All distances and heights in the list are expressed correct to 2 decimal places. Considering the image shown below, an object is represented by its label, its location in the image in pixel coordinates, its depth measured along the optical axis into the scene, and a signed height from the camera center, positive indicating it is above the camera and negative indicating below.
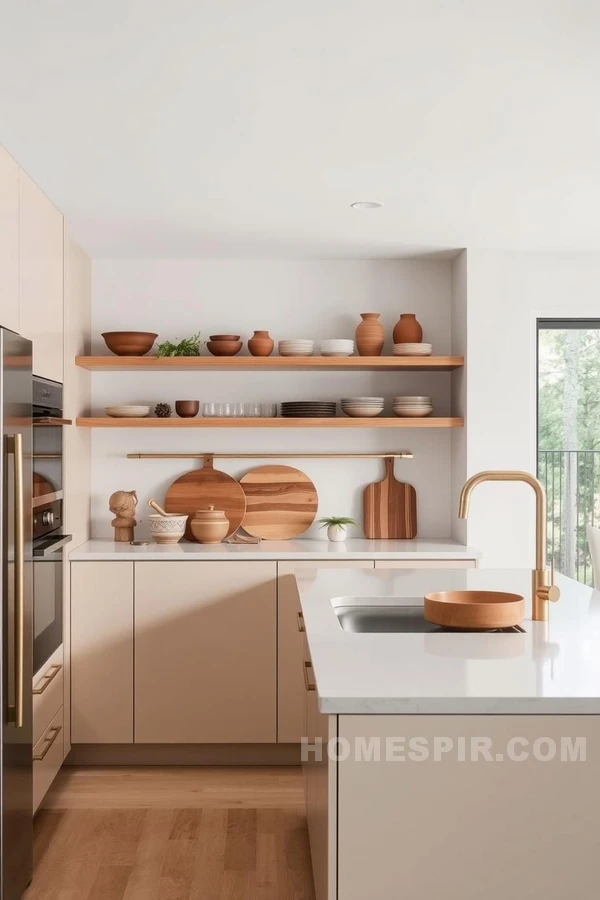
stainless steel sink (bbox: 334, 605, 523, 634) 2.72 -0.52
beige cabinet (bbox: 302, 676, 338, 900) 1.75 -0.80
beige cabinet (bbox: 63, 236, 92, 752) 4.12 +0.23
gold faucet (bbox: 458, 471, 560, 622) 2.39 -0.28
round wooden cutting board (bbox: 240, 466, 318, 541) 4.80 -0.31
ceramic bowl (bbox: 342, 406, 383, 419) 4.57 +0.18
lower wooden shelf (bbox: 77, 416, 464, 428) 4.47 +0.13
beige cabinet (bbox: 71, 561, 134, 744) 4.15 -0.94
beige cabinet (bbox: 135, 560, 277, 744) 4.17 -0.90
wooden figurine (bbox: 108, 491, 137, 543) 4.61 -0.33
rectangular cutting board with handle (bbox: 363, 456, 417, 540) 4.80 -0.32
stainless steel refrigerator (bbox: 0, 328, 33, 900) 2.62 -0.49
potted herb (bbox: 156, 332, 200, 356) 4.49 +0.50
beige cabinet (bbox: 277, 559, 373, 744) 4.18 -0.95
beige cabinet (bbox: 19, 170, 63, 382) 3.24 +0.66
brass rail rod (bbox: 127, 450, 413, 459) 4.78 -0.04
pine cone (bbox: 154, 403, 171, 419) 4.59 +0.20
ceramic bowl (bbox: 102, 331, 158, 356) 4.45 +0.53
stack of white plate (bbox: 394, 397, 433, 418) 4.57 +0.21
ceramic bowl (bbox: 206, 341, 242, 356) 4.54 +0.51
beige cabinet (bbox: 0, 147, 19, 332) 2.94 +0.68
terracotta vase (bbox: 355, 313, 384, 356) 4.62 +0.57
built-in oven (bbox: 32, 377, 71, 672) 3.33 -0.28
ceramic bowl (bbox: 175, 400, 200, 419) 4.56 +0.20
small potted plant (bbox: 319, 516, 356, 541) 4.50 -0.39
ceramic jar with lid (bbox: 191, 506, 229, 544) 4.53 -0.39
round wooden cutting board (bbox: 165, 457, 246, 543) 4.79 -0.24
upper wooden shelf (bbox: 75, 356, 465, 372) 4.40 +0.42
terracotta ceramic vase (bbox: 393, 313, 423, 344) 4.64 +0.60
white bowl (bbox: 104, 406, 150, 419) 4.51 +0.18
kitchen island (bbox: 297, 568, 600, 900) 1.73 -0.66
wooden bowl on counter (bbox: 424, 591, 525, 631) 2.36 -0.43
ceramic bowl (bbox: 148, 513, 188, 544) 4.49 -0.39
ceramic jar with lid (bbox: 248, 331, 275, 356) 4.55 +0.52
